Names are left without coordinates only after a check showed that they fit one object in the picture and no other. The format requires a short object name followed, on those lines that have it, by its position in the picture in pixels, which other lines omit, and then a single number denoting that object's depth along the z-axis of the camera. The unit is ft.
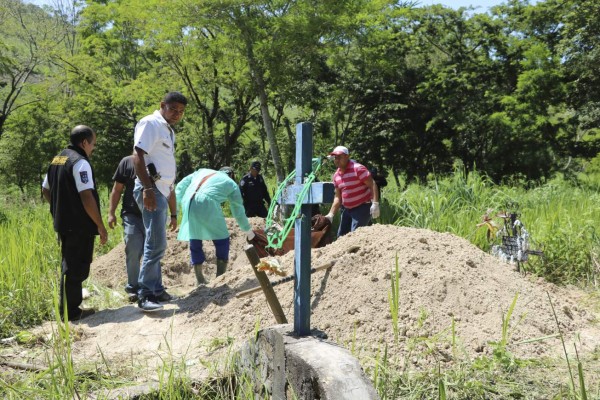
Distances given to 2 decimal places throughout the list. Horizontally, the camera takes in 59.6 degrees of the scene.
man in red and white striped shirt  19.24
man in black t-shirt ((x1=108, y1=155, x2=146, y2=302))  15.25
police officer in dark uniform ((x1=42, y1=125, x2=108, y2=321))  13.80
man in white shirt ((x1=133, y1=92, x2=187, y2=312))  13.43
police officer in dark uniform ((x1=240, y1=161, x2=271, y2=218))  28.96
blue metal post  8.91
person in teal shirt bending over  16.83
